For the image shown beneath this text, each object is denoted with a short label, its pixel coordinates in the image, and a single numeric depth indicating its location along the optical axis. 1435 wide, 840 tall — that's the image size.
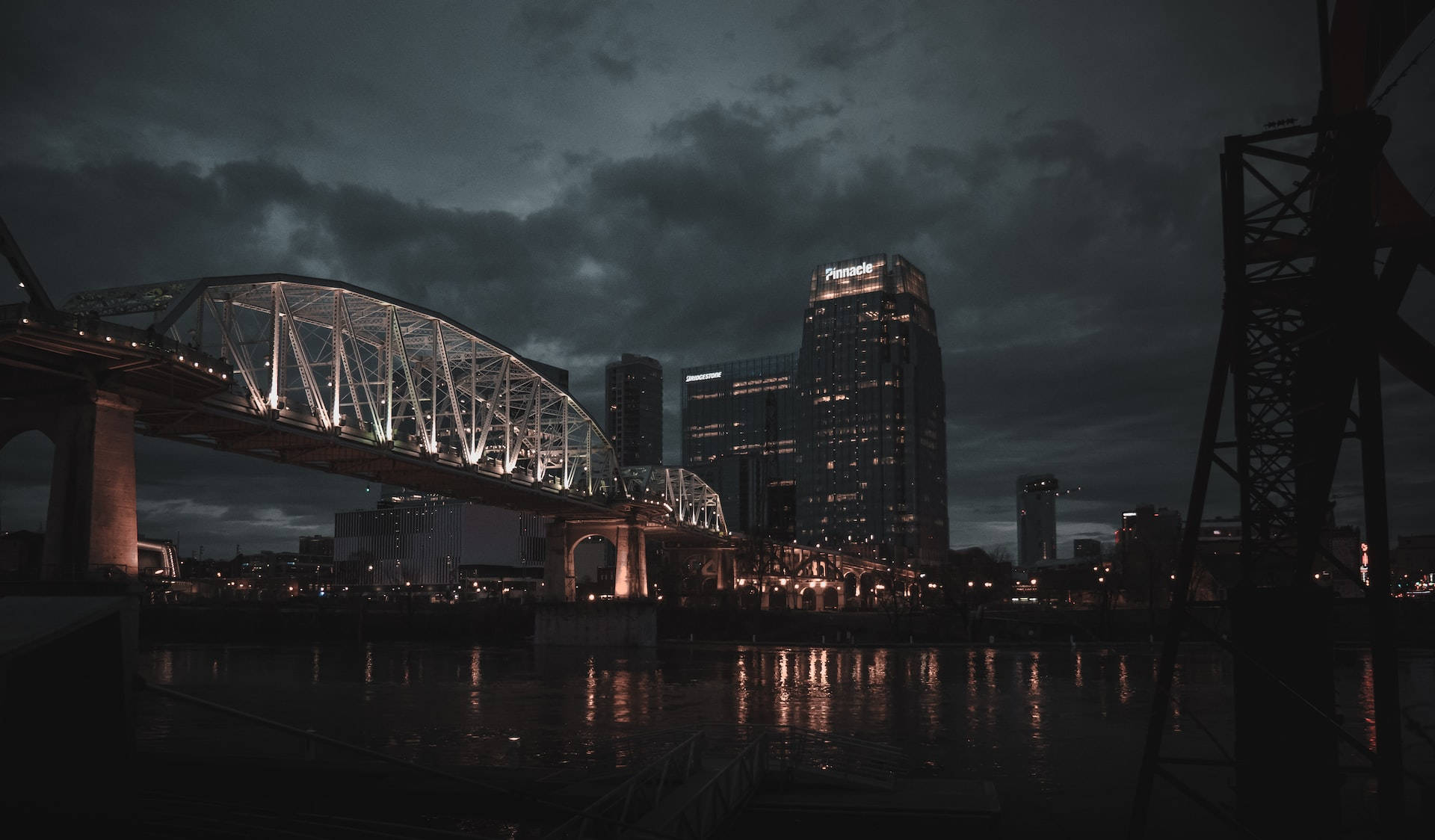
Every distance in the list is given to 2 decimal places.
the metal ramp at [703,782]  16.58
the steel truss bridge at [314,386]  53.75
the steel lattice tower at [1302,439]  12.53
